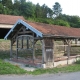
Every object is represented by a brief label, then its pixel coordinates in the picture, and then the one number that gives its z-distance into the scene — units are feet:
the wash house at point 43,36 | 33.93
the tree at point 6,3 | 159.30
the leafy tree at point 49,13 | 190.57
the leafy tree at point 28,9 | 157.57
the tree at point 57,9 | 214.59
